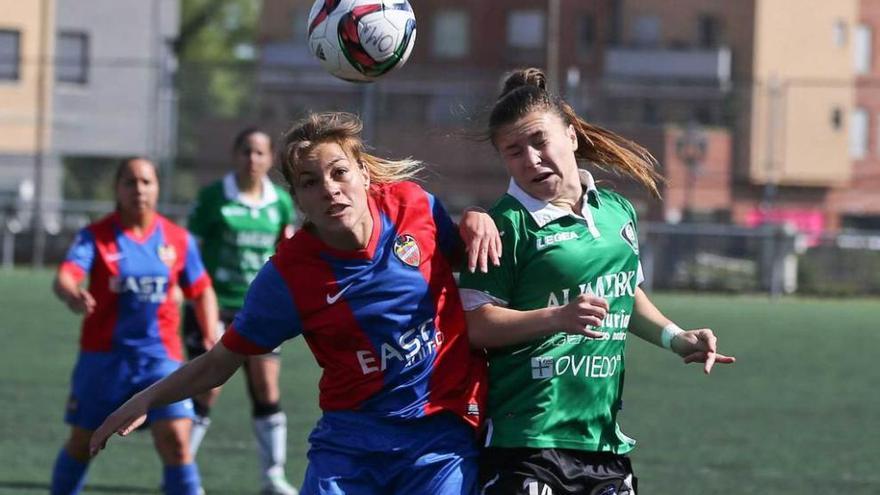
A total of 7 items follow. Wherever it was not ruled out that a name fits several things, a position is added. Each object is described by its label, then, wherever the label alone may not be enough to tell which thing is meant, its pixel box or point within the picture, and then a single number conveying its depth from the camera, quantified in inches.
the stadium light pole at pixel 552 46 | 2107.5
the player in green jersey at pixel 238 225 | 624.1
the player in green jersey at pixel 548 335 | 303.9
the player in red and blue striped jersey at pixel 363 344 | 303.3
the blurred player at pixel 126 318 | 495.5
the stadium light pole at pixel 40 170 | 1942.7
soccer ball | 371.6
